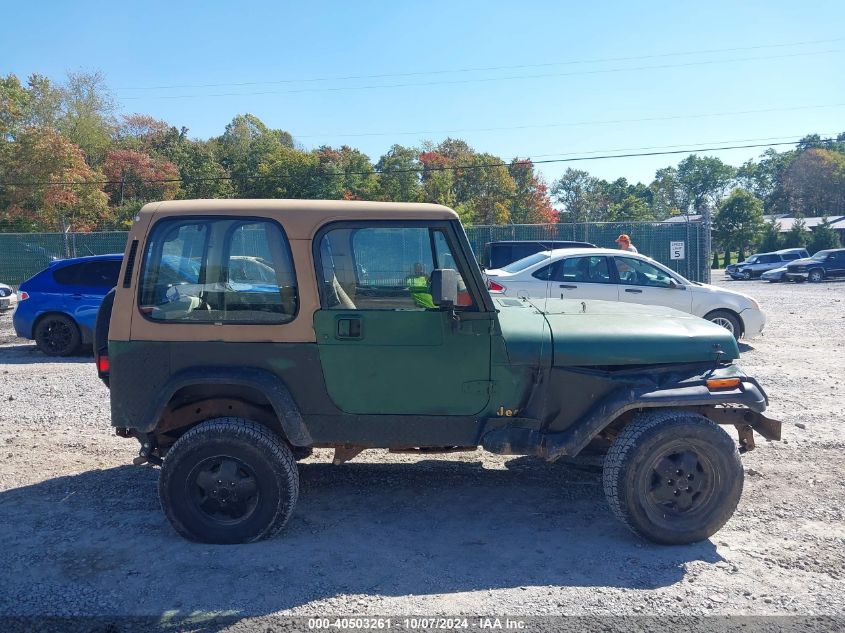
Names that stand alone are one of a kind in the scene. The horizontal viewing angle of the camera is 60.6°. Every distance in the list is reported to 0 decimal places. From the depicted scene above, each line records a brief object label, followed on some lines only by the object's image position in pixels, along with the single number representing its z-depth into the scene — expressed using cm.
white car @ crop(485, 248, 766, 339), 1145
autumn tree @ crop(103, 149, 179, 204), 4022
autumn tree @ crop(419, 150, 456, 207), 3594
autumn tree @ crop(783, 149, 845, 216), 7525
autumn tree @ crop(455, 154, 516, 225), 4100
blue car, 1132
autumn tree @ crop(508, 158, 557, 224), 4369
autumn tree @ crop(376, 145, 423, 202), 3619
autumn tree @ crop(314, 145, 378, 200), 3578
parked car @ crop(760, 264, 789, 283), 3288
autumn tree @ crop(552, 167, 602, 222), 6538
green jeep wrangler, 433
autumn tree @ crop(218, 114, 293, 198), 3825
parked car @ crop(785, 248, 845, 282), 3178
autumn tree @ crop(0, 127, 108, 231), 3191
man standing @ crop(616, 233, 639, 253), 1417
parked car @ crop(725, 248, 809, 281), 3600
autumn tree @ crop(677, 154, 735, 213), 9112
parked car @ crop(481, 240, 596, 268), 1741
